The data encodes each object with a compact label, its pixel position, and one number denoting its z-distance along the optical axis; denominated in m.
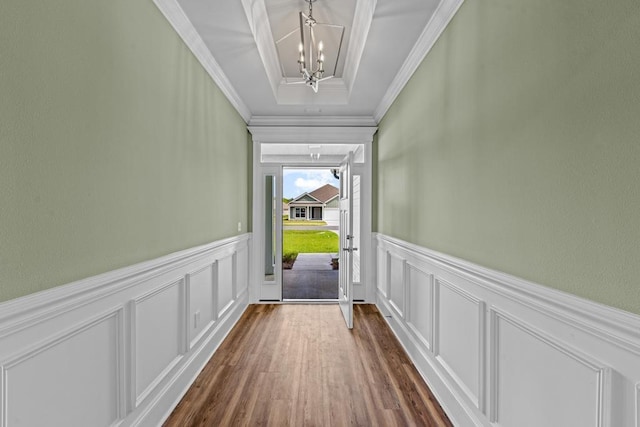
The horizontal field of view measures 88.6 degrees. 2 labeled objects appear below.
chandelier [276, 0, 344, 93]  2.59
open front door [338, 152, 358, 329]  3.68
